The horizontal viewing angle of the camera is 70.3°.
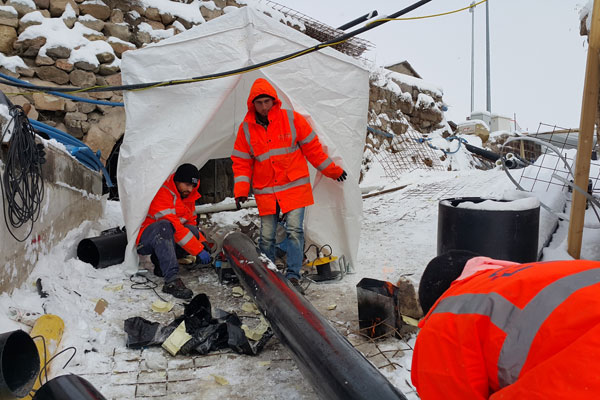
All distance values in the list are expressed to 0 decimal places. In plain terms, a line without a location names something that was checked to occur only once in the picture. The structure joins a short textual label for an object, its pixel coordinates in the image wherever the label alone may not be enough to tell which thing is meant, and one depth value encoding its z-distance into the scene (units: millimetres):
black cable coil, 2570
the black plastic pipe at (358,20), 2946
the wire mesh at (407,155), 12008
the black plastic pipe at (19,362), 1764
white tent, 3668
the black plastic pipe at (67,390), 1570
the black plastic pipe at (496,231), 2820
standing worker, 3611
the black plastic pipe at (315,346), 1553
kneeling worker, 3586
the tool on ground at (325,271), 3771
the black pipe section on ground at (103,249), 3783
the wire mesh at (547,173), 4175
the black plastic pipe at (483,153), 11455
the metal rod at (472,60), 19989
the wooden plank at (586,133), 2646
